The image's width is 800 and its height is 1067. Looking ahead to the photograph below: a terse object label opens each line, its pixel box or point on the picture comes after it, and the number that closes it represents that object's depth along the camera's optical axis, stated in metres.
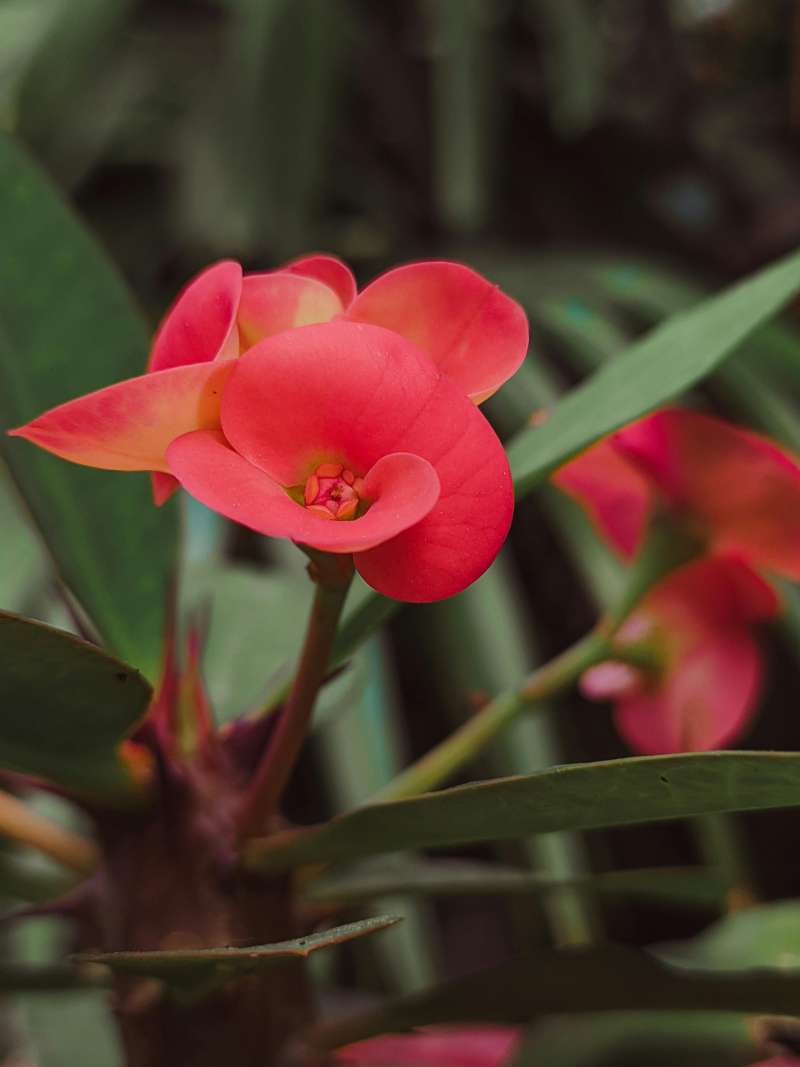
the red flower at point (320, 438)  0.28
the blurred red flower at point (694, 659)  0.35
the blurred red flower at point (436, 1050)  0.41
